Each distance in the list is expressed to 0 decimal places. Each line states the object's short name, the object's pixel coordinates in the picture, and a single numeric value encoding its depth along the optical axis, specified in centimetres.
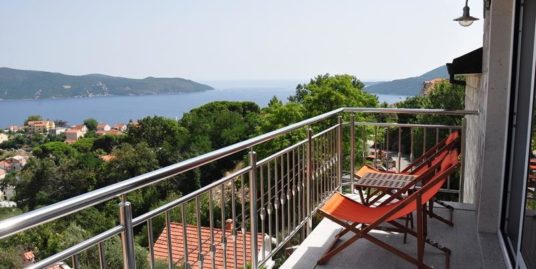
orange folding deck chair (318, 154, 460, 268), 314
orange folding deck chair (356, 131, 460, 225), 421
